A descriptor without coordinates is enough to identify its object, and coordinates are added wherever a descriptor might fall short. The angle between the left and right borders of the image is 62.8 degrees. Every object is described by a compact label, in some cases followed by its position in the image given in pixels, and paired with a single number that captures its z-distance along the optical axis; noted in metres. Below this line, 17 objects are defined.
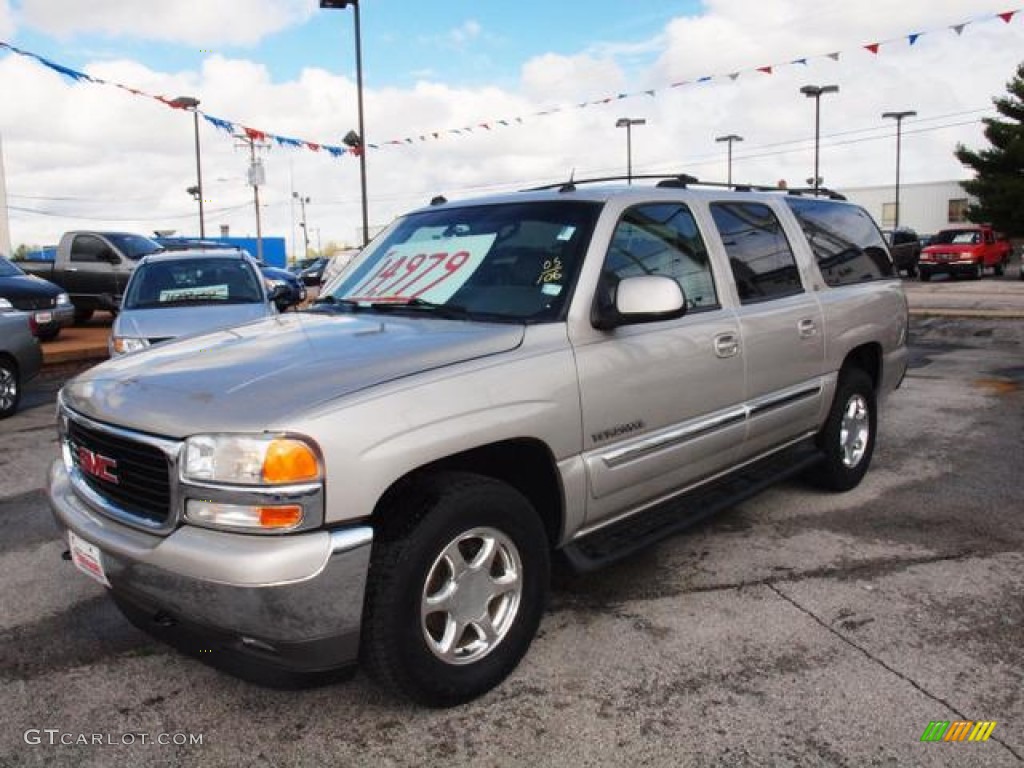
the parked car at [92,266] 16.02
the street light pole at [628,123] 43.22
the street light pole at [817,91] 38.25
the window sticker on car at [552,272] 3.26
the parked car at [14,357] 8.13
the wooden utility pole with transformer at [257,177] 37.78
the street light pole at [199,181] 37.59
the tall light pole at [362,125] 16.00
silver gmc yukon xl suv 2.36
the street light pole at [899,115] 47.19
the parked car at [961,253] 30.00
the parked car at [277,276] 8.69
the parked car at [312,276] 33.58
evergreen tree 40.69
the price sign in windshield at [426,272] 3.50
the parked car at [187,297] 7.69
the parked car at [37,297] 11.24
